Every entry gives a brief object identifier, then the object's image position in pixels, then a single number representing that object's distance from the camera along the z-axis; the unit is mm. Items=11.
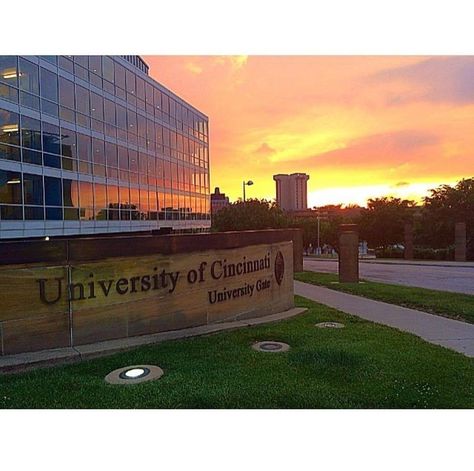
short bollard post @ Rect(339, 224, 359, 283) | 15375
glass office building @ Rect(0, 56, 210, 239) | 17375
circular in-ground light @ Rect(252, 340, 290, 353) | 5605
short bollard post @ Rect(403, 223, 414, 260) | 37438
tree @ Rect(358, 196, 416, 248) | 49812
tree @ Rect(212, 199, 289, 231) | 30094
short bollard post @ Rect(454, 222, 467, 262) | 32625
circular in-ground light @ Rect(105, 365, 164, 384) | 4438
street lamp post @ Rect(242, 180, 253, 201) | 32125
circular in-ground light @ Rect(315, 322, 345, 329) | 7118
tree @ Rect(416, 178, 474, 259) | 37338
